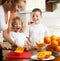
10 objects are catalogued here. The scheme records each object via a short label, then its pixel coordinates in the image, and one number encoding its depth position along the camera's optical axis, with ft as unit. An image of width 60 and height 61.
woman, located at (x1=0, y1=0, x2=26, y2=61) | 9.63
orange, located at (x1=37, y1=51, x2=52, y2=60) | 6.49
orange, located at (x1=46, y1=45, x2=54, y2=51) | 7.72
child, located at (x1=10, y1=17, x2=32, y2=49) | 9.59
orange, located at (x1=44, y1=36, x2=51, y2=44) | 8.05
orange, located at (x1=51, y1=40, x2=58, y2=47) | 7.42
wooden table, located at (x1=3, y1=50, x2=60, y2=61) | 6.73
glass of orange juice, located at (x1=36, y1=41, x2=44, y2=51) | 7.87
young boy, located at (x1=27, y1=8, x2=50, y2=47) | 9.54
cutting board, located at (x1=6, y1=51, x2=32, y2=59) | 7.23
